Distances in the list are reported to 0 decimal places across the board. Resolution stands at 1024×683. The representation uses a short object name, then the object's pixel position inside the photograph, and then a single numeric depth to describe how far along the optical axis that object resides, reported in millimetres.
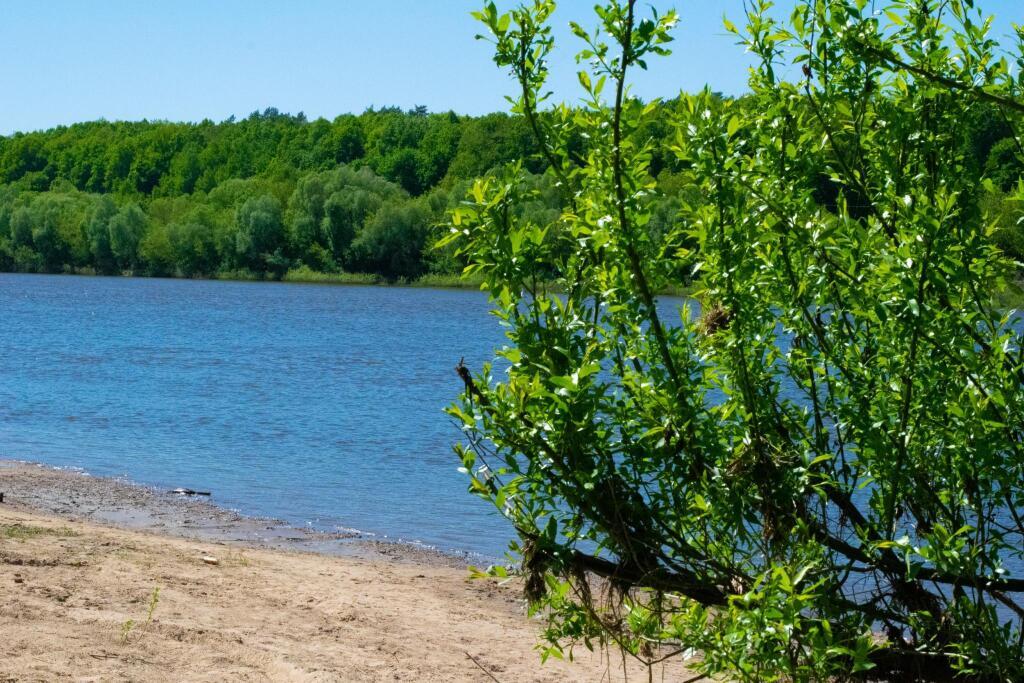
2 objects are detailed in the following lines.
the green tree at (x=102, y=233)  124938
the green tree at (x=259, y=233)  117188
